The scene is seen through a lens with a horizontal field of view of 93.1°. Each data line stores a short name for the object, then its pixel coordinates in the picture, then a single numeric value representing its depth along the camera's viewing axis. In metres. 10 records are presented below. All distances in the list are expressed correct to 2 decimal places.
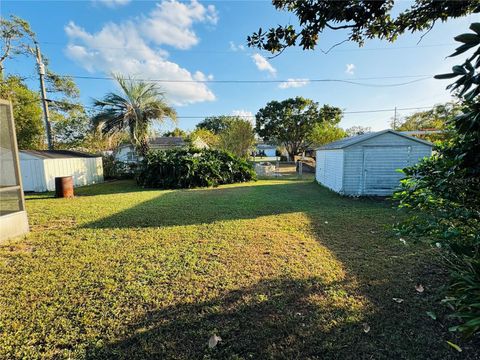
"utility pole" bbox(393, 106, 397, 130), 28.31
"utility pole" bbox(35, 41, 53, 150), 11.63
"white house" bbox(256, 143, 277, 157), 60.62
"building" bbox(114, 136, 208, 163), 14.41
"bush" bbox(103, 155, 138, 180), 13.92
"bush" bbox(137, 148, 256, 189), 10.86
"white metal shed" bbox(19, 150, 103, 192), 9.40
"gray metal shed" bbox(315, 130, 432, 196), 7.89
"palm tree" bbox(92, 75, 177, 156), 12.38
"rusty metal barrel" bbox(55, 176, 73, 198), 8.02
